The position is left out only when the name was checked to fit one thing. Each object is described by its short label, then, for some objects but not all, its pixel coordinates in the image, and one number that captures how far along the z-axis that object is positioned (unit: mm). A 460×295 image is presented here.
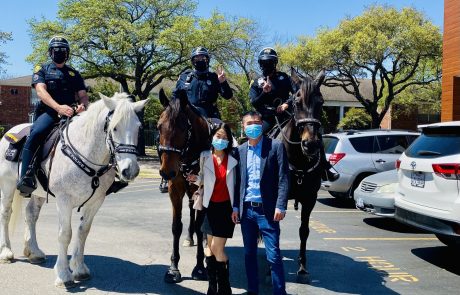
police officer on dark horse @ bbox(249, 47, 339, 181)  6105
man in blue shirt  4543
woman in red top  4621
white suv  5703
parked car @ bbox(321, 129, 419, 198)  11695
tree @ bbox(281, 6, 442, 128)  29594
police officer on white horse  5559
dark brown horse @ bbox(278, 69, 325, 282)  5242
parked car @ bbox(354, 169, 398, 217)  8844
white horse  4809
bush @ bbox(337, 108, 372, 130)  48094
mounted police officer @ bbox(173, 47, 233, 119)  6266
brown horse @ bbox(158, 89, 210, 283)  4797
